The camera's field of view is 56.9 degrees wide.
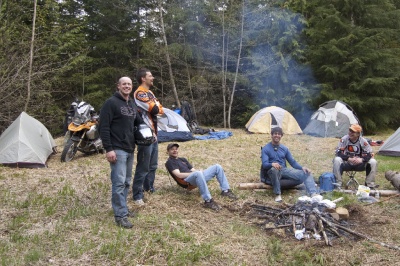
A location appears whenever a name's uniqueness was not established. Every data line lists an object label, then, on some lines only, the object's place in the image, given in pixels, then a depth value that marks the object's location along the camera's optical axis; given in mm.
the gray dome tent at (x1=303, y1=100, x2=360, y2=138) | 11625
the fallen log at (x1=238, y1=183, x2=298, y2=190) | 5293
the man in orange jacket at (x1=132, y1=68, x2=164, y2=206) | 4371
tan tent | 12242
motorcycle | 7227
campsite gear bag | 5402
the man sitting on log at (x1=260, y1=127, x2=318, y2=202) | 5043
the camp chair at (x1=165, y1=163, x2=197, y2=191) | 4898
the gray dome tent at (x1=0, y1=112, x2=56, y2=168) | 6477
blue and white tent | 9984
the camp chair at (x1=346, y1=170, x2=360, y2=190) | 5722
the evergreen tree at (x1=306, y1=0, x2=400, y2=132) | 12984
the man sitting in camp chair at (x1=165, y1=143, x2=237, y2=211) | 4645
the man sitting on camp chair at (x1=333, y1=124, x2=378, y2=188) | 5551
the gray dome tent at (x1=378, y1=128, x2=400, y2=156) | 8188
